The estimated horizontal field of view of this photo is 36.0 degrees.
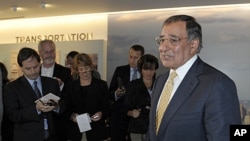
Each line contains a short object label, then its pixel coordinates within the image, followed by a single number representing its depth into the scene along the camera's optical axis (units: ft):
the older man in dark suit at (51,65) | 14.99
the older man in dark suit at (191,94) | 6.37
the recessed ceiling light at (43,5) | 22.40
